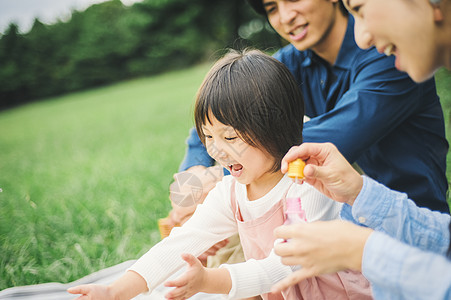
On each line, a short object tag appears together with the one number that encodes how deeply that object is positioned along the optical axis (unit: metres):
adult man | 1.71
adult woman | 0.99
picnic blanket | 1.97
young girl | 1.40
